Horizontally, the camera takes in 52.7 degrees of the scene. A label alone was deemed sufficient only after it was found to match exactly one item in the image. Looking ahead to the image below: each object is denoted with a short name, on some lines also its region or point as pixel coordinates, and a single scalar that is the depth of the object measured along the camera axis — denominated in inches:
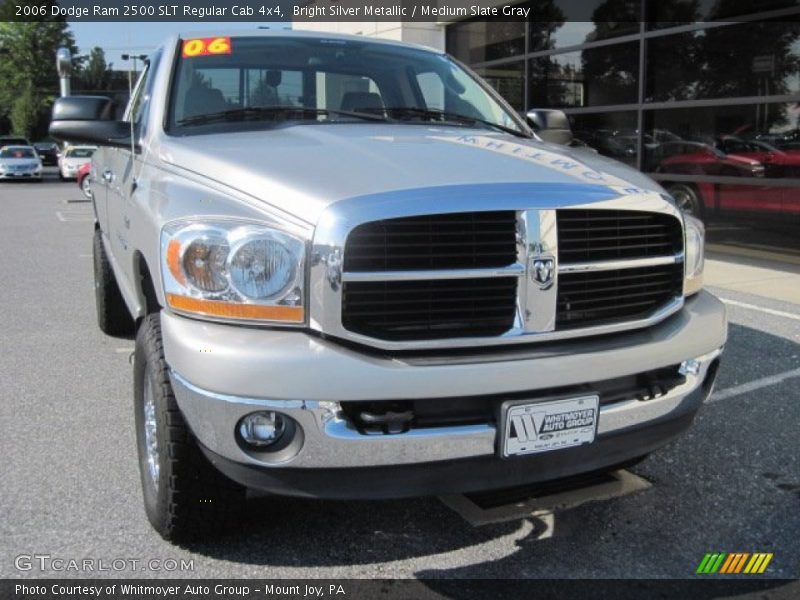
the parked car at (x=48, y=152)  1688.0
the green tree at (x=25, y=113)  2062.0
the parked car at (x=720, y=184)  402.3
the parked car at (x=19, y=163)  1198.3
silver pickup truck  93.5
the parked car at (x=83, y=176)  785.7
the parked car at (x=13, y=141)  1455.8
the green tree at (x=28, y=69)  2069.4
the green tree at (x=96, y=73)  2100.1
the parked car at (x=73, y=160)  1182.3
